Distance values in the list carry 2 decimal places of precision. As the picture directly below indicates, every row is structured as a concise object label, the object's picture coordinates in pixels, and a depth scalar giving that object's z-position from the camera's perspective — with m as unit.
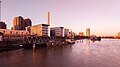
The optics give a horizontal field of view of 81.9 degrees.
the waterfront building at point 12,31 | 76.33
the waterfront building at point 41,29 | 98.96
